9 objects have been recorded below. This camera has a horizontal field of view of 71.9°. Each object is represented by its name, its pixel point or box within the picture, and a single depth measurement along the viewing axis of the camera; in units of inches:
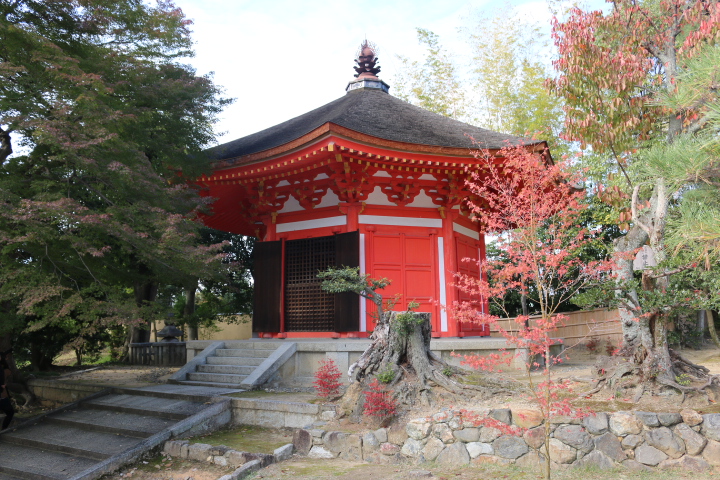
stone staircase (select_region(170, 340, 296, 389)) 342.6
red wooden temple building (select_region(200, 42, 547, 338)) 368.8
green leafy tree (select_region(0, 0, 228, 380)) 278.5
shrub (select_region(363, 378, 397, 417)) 245.9
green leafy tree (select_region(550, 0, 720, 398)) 240.8
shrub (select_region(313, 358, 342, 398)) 290.4
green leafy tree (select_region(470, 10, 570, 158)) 781.3
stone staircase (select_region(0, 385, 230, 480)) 254.1
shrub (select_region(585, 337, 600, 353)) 591.5
